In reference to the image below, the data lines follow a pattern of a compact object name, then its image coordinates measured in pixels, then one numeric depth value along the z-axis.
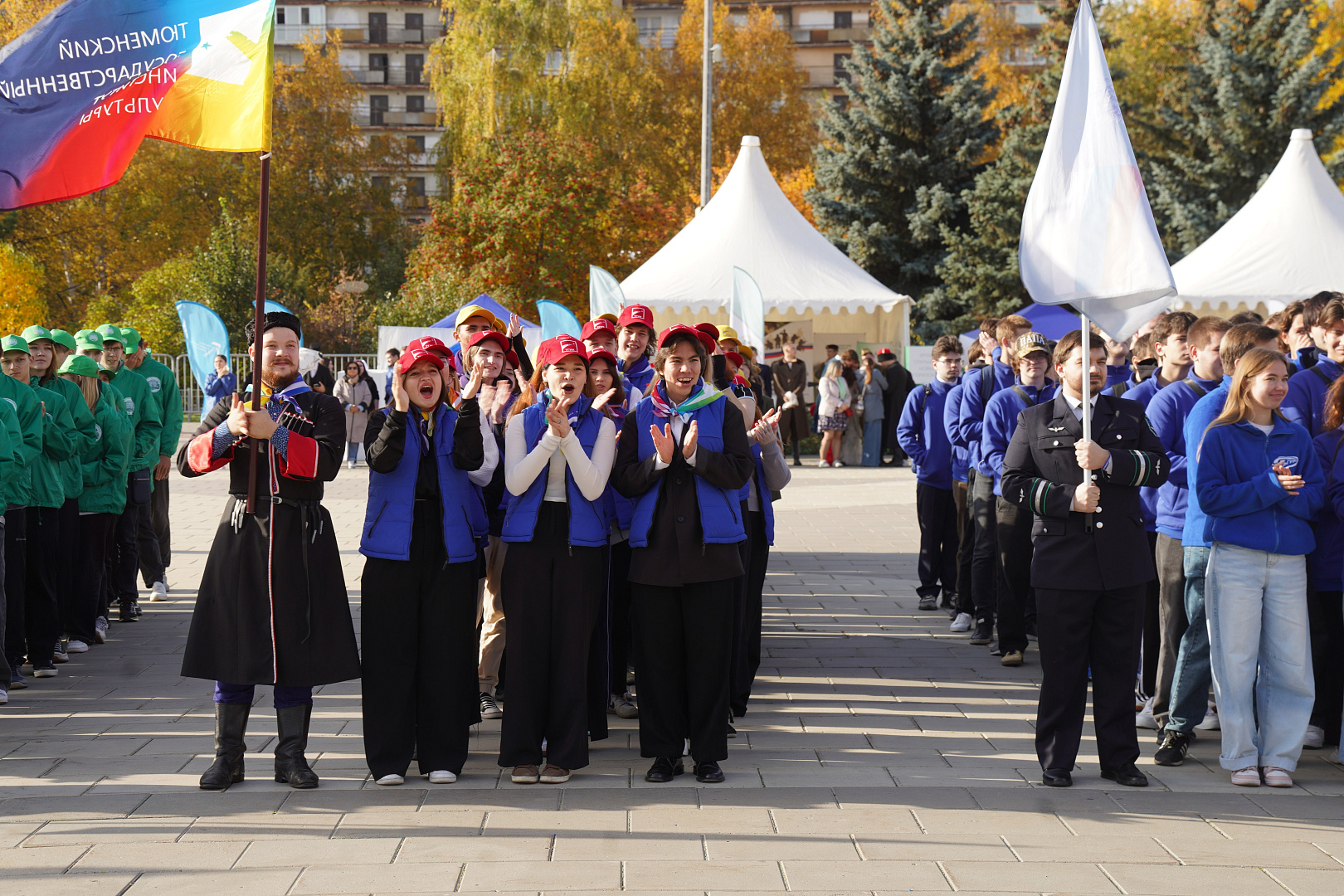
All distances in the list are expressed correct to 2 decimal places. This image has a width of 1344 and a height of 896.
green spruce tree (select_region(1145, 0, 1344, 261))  32.50
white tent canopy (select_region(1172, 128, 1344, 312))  19.05
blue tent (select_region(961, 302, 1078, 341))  15.99
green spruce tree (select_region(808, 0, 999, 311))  33.62
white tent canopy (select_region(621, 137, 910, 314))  20.81
